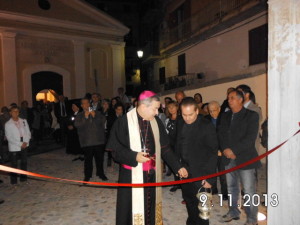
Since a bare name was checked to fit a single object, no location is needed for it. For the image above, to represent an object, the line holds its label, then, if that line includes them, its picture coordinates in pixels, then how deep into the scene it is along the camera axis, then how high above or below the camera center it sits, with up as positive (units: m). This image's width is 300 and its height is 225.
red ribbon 3.41 -1.00
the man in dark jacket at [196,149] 3.73 -0.66
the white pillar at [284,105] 2.98 -0.08
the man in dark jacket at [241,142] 3.97 -0.61
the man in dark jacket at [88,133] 6.64 -0.75
